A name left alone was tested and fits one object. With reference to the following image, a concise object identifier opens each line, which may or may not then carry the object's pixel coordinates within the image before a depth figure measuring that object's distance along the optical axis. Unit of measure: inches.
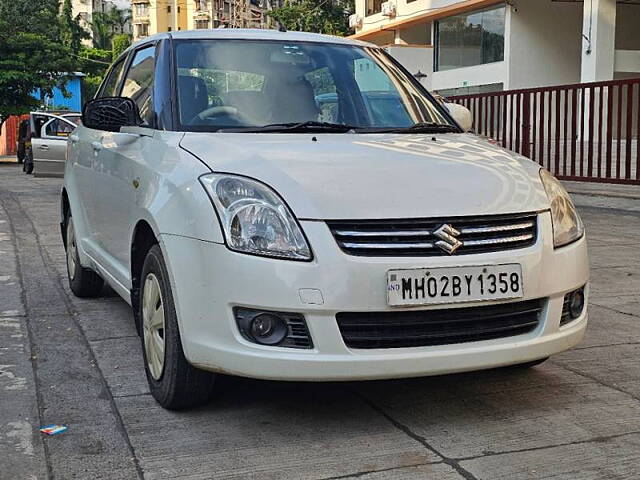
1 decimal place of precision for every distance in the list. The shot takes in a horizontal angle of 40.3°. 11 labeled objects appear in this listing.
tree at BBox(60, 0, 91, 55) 2694.4
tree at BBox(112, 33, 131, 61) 3034.9
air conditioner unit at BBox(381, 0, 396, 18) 1440.7
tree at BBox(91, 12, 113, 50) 3415.4
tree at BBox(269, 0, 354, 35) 1875.0
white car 124.3
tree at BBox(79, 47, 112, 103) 2141.2
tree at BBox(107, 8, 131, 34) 3750.0
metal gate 490.9
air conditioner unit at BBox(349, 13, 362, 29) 1611.7
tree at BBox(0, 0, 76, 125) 1228.5
